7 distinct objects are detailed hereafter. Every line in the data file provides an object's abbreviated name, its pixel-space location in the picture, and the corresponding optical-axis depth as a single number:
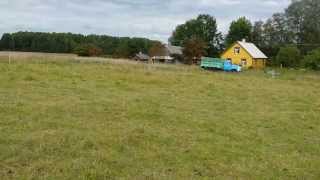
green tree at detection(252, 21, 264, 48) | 50.73
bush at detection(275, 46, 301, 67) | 40.17
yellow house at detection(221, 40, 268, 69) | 43.24
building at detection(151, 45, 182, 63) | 46.61
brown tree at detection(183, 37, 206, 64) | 42.74
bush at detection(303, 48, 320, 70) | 36.04
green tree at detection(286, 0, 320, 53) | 46.74
